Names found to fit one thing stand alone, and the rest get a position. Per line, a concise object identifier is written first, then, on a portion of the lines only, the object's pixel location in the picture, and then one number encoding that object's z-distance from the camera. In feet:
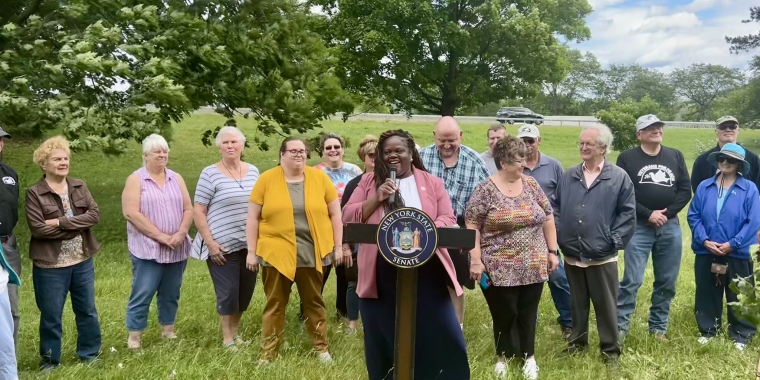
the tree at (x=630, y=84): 232.32
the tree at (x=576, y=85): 215.72
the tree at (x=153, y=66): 29.01
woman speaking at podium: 12.03
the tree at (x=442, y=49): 65.16
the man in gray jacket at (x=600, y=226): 16.02
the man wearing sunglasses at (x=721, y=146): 20.24
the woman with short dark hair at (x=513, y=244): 14.71
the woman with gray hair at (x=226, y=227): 16.72
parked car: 127.46
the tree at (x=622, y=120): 79.25
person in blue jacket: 17.76
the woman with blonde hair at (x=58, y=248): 14.99
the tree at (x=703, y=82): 248.11
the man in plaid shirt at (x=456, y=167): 15.85
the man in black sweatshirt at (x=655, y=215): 18.24
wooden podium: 10.25
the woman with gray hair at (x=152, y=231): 16.42
